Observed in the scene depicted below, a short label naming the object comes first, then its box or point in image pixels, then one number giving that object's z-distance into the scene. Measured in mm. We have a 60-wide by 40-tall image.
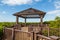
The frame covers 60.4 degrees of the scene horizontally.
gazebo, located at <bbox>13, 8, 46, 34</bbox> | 7131
